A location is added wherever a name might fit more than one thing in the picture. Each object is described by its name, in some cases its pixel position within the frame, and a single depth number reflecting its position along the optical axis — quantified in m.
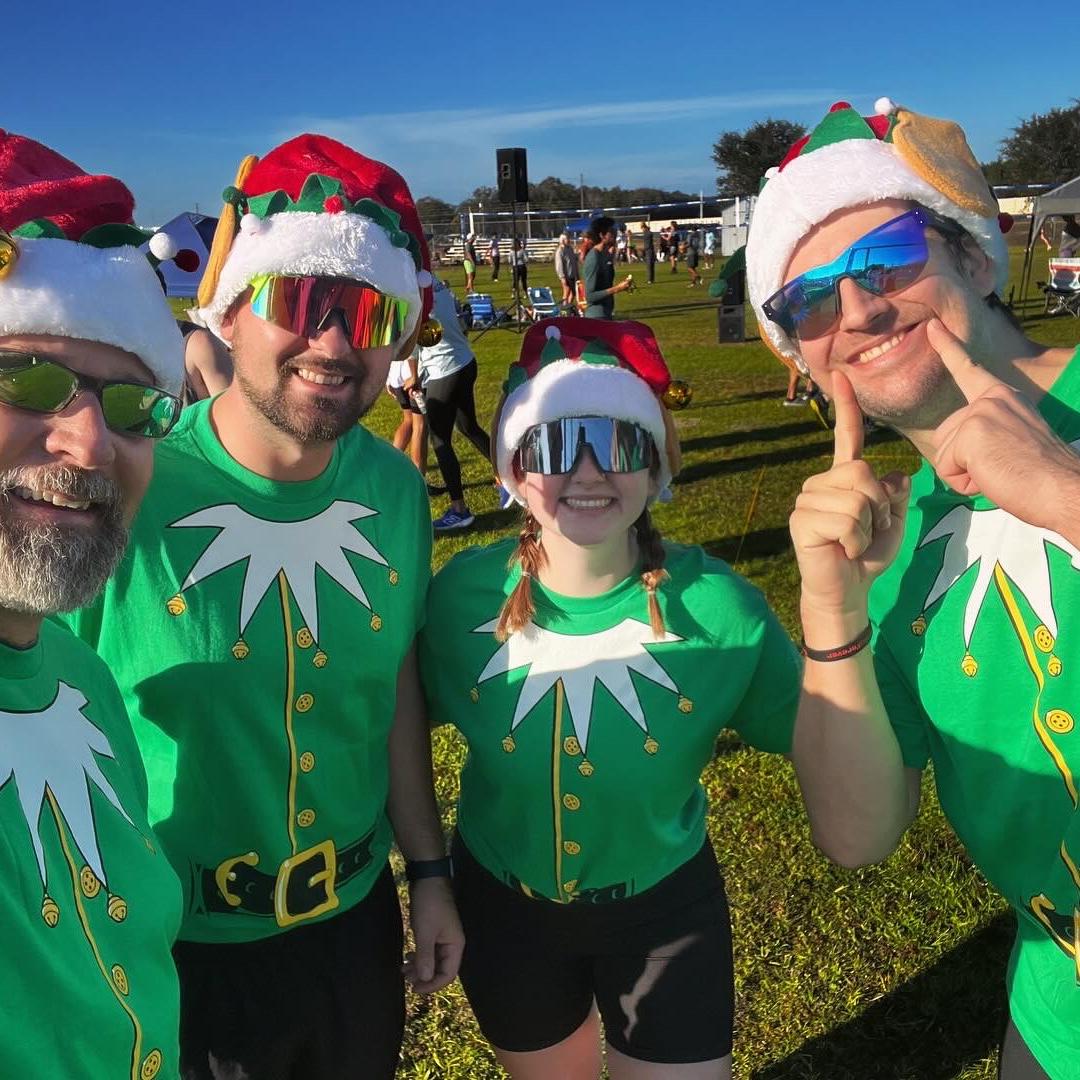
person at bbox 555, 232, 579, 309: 17.75
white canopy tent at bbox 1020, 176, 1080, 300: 16.67
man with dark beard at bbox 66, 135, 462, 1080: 1.85
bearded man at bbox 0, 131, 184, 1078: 1.23
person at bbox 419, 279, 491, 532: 7.26
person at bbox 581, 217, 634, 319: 12.91
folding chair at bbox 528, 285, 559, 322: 16.38
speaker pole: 18.64
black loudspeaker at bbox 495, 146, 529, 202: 18.88
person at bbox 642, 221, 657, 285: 31.53
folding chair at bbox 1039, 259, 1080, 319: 16.41
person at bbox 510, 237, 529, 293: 22.37
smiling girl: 2.04
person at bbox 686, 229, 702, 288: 30.26
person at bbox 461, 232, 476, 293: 26.74
